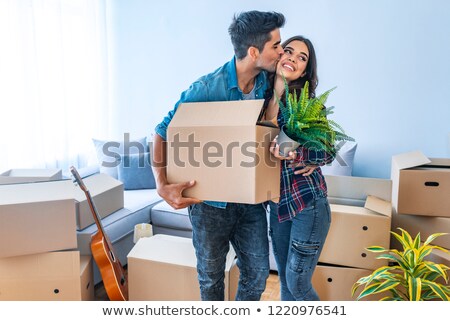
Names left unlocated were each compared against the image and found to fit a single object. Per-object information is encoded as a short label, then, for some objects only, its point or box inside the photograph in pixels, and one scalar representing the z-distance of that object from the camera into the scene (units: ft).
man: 4.12
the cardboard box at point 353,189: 6.30
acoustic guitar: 5.69
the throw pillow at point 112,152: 9.47
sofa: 7.20
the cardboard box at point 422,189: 5.66
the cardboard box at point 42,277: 5.32
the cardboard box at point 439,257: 5.39
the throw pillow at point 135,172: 9.52
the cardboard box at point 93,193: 5.58
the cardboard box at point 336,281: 5.96
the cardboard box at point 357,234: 5.69
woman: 4.07
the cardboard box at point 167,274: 5.71
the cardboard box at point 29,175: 6.17
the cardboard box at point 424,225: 5.77
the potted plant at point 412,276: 4.44
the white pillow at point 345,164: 8.45
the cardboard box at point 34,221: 5.03
